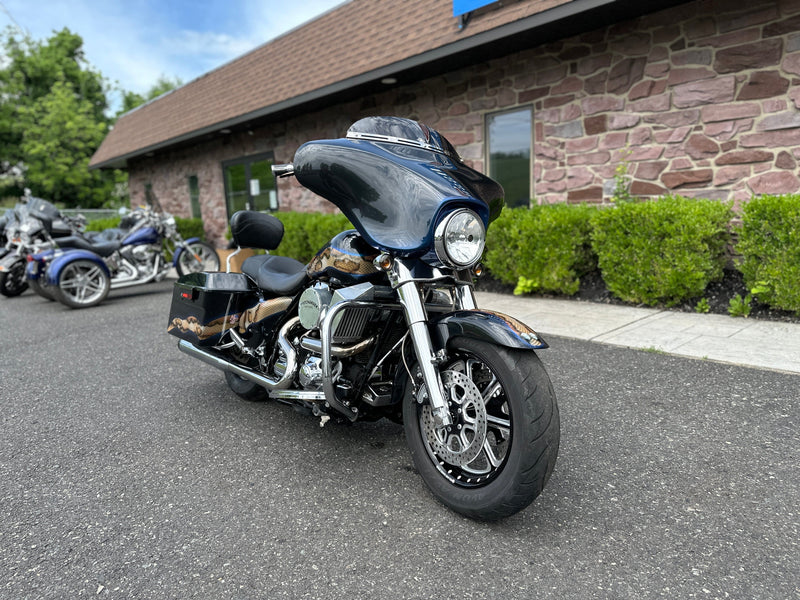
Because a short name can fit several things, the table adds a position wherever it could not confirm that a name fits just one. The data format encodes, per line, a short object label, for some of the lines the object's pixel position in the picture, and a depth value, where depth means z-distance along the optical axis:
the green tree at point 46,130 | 33.75
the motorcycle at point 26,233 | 8.29
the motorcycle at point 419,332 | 2.02
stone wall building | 5.62
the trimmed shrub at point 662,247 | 5.23
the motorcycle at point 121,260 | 7.57
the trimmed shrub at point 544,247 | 6.16
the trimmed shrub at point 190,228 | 13.79
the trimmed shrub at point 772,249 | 4.61
